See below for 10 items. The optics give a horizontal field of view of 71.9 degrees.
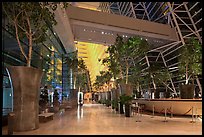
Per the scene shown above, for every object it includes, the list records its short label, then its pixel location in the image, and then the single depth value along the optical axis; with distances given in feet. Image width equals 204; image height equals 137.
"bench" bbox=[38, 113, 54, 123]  20.19
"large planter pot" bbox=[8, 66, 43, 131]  14.75
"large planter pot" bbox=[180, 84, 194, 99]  26.59
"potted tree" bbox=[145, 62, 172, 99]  52.55
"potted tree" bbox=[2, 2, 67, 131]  14.82
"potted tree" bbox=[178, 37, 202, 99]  29.59
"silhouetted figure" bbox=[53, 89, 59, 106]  39.97
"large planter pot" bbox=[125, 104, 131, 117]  26.32
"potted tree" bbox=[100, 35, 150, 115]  33.15
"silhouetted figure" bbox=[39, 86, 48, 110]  30.83
